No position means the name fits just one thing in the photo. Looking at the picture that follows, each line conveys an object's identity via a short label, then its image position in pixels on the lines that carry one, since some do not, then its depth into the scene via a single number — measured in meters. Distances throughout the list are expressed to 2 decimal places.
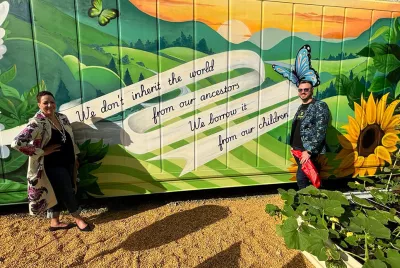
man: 2.84
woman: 2.43
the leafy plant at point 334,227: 1.59
